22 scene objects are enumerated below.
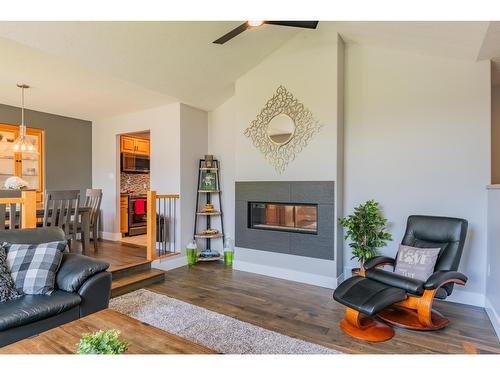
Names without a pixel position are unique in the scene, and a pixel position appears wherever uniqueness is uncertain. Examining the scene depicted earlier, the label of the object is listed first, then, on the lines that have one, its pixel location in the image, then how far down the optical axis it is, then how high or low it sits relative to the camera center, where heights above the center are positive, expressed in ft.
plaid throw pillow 7.27 -2.09
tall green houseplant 10.96 -1.73
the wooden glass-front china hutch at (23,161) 16.42 +1.54
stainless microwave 20.30 +1.75
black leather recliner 7.98 -3.01
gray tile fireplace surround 12.25 -1.43
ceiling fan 8.91 +5.20
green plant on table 4.07 -2.30
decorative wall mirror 12.95 +2.78
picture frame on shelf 16.78 +0.35
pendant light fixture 13.19 +2.01
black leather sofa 6.29 -2.78
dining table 14.12 -1.92
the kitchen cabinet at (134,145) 20.08 +3.08
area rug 7.30 -4.14
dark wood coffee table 4.69 -2.73
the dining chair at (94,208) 15.49 -1.19
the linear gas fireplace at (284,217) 12.98 -1.43
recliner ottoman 7.74 -3.23
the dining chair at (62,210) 12.18 -1.06
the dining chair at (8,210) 9.39 -0.89
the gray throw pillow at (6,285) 6.83 -2.42
